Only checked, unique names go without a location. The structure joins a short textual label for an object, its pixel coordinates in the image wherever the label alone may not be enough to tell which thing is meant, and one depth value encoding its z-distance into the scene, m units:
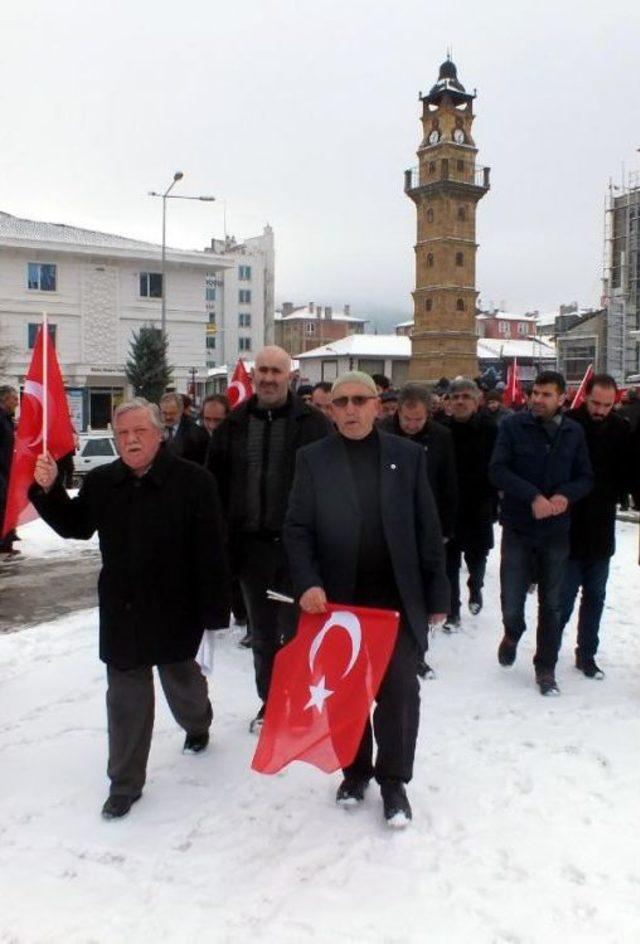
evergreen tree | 40.31
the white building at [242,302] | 92.25
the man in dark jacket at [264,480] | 4.78
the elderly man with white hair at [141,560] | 4.02
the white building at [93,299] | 42.97
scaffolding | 60.91
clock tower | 68.44
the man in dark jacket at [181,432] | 7.30
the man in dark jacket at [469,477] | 7.29
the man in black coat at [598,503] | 5.96
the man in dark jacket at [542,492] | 5.63
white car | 22.00
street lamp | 29.55
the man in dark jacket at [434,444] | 6.21
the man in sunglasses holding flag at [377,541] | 3.90
